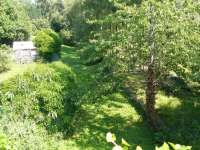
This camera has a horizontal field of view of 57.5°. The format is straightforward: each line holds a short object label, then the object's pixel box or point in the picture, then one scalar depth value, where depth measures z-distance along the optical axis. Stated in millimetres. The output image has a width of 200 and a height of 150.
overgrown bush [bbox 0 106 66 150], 5165
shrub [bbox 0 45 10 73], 16216
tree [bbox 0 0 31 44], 21031
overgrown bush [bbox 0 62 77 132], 6615
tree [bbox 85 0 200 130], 7423
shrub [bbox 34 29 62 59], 18583
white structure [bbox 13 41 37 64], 18836
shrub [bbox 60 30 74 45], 27767
